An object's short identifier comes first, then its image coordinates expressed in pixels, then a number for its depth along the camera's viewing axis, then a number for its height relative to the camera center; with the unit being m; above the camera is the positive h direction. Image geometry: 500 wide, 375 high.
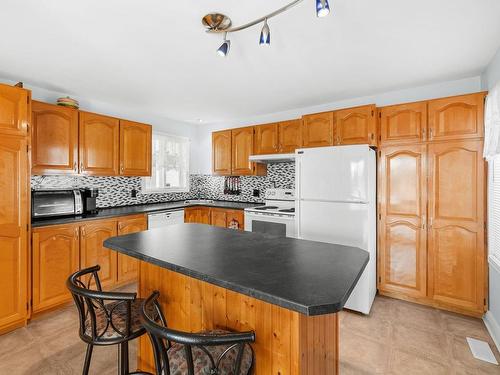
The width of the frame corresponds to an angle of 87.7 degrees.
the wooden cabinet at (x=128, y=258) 3.19 -0.89
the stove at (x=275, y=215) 3.21 -0.37
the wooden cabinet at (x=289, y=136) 3.61 +0.72
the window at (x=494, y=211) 2.20 -0.22
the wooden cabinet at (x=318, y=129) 3.15 +0.71
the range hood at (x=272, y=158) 3.50 +0.40
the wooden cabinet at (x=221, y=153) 4.34 +0.58
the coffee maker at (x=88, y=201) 3.12 -0.18
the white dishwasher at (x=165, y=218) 3.55 -0.45
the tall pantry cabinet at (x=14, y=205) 2.21 -0.17
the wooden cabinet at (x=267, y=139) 3.81 +0.72
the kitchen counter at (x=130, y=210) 2.65 -0.31
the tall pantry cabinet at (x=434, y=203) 2.49 -0.17
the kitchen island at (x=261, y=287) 0.98 -0.38
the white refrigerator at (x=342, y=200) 2.59 -0.15
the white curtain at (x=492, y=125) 2.02 +0.51
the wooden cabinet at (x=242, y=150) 4.08 +0.58
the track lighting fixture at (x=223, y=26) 1.46 +1.09
